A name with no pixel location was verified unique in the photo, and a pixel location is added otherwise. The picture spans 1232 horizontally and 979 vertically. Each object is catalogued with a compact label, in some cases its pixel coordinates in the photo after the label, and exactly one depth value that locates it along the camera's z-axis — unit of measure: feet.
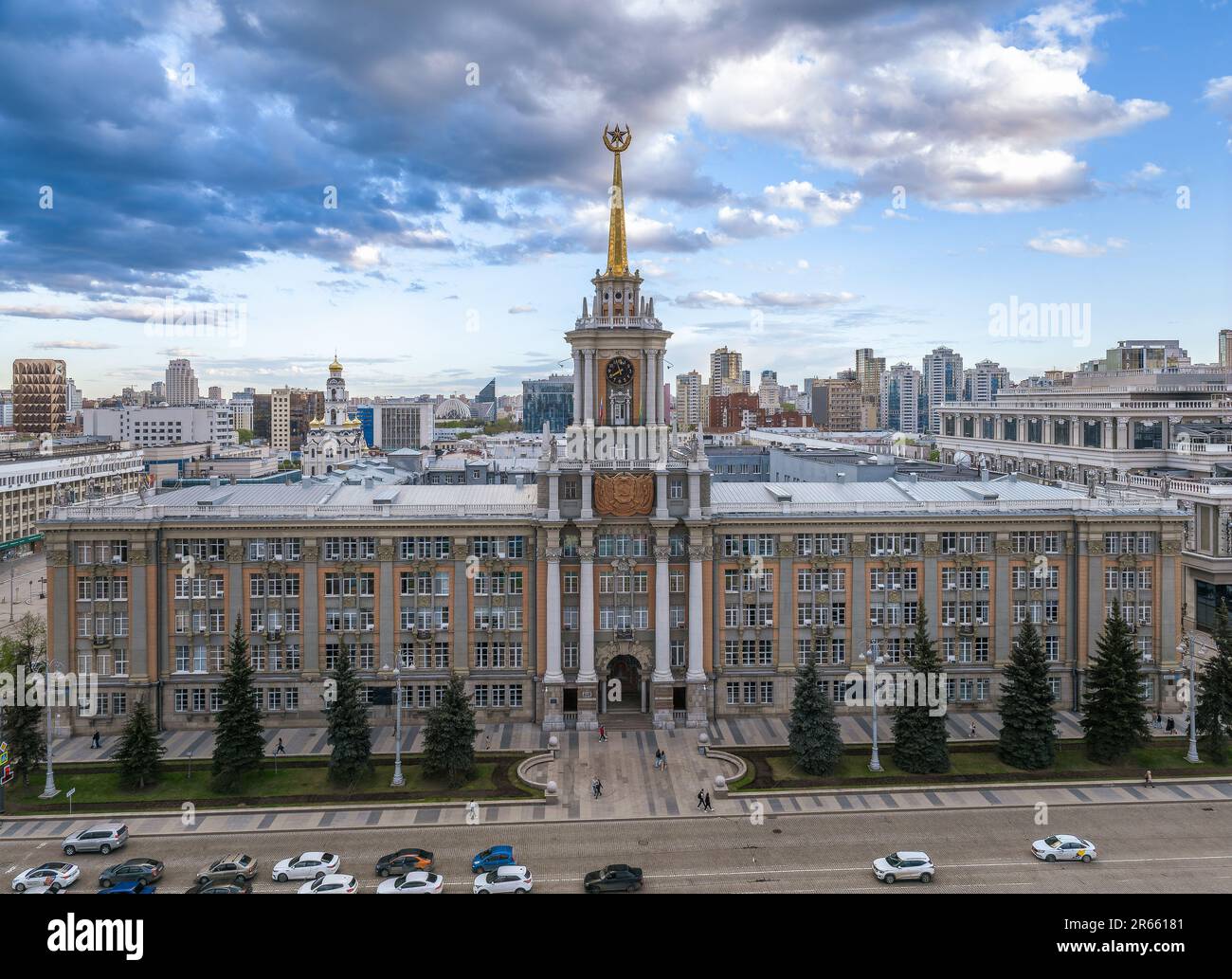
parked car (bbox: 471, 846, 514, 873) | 146.30
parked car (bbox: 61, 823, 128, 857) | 152.35
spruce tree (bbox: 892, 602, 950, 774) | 185.16
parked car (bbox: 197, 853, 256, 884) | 140.36
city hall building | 217.36
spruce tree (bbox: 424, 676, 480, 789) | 182.29
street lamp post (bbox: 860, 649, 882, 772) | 184.92
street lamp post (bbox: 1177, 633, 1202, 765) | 190.39
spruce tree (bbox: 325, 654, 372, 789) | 181.47
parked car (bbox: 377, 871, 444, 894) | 133.80
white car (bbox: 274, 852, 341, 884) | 143.84
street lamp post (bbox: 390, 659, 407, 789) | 182.72
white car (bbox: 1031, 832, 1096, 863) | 147.23
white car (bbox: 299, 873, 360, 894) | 133.39
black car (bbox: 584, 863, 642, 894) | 138.72
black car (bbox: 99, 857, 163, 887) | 139.74
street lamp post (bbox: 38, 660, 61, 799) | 176.45
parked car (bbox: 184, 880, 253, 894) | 135.64
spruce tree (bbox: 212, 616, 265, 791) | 178.91
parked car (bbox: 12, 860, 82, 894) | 135.23
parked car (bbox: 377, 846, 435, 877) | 144.46
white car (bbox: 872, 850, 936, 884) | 141.08
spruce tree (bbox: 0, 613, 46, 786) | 180.65
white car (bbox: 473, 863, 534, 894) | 136.67
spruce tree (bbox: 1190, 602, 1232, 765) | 189.78
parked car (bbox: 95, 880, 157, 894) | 137.28
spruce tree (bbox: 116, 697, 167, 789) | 177.68
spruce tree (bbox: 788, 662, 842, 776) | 183.52
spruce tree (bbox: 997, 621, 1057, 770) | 185.57
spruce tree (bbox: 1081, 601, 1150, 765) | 187.32
